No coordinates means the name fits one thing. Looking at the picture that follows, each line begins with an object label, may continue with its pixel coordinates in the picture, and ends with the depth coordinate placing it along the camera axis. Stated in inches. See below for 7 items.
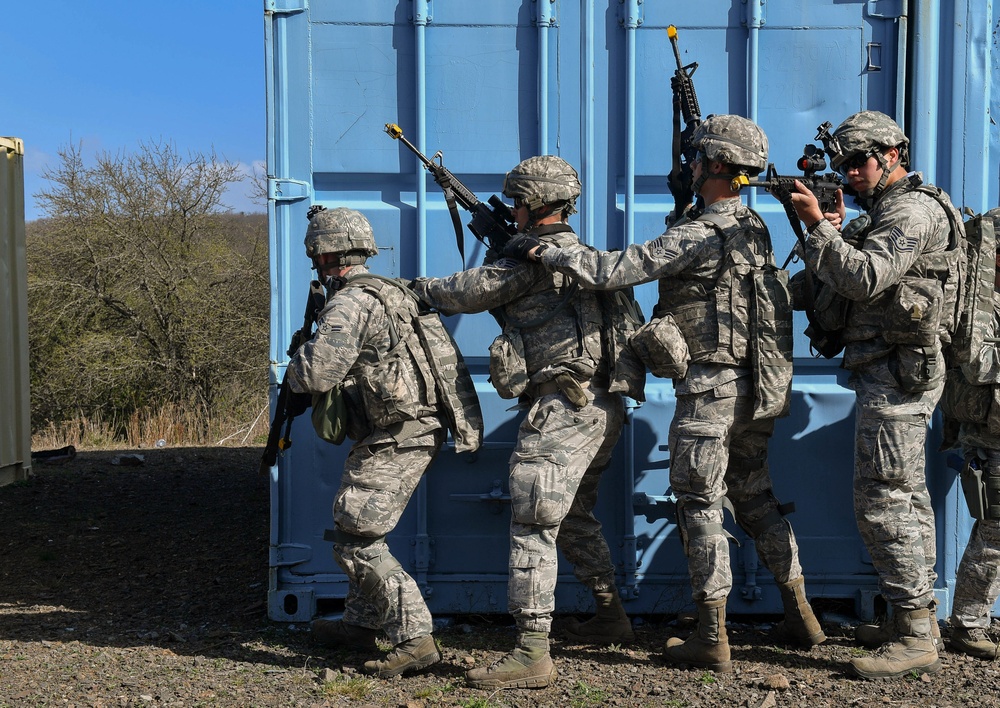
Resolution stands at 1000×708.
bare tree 526.3
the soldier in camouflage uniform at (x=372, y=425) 142.7
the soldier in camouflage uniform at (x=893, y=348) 138.5
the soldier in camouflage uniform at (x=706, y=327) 141.9
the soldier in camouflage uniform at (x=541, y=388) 139.9
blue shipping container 168.1
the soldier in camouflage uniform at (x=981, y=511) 151.0
